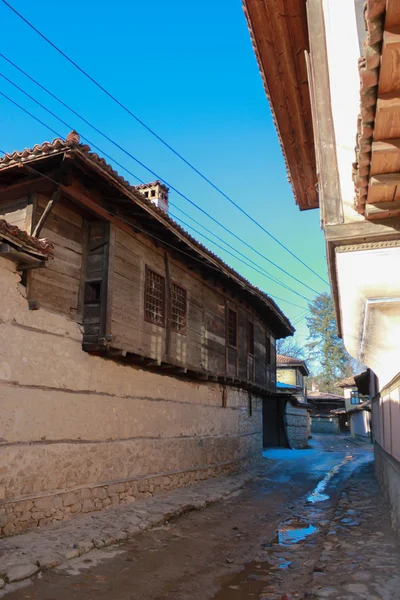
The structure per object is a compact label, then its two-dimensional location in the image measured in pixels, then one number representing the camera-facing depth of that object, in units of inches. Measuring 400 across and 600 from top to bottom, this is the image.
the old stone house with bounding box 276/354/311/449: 1028.5
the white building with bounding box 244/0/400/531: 138.4
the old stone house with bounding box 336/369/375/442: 1369.3
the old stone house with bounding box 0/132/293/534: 281.3
